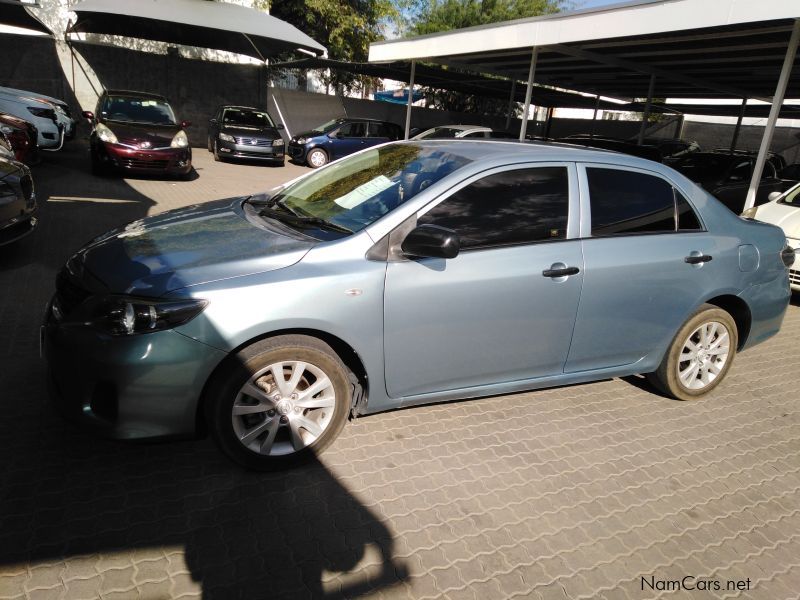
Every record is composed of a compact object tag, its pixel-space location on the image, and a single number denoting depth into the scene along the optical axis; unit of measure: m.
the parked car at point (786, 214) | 6.86
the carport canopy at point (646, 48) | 8.38
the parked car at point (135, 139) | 10.48
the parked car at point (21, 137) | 8.86
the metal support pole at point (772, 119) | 8.26
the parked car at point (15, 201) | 5.09
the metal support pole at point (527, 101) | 13.03
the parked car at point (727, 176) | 11.34
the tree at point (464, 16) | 31.17
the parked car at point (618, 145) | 10.85
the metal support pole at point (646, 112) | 15.96
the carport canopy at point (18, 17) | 15.04
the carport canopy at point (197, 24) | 16.50
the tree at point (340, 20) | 24.20
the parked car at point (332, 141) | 16.92
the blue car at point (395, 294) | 2.55
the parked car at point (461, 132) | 14.55
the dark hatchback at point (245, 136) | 15.13
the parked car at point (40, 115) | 12.04
